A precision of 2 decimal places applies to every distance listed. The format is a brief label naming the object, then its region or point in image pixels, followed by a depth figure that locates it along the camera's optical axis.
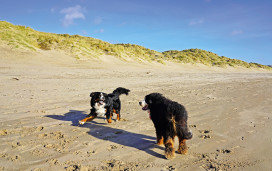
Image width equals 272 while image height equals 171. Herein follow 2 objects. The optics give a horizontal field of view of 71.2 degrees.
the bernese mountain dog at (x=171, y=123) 3.61
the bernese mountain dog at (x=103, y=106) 5.50
